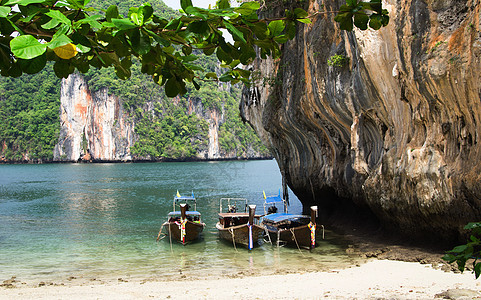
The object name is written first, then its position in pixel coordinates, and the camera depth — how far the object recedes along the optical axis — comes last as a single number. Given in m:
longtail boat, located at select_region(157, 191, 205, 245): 14.71
